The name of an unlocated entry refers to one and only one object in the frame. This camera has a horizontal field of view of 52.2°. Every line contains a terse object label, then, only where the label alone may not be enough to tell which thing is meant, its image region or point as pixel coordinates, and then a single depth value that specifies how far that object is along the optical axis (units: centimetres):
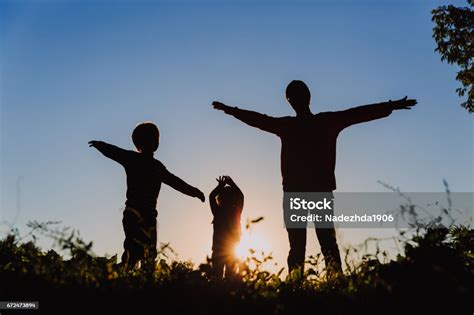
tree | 1739
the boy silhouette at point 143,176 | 732
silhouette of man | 666
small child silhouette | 733
